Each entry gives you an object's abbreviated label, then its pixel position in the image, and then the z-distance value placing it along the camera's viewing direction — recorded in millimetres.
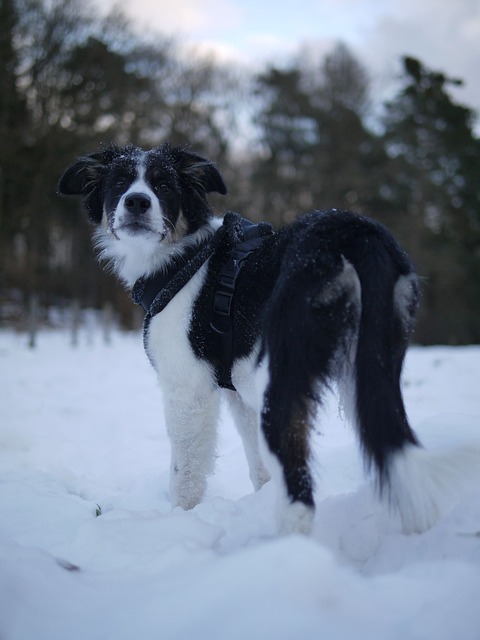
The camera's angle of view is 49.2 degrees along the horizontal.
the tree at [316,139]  22297
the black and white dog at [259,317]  1935
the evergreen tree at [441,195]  21094
